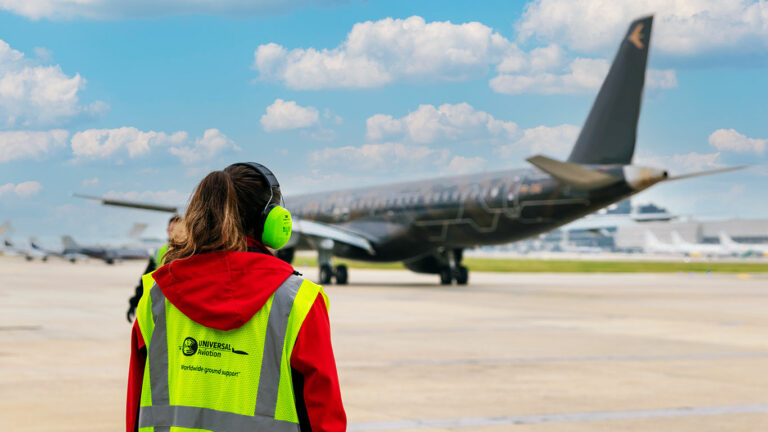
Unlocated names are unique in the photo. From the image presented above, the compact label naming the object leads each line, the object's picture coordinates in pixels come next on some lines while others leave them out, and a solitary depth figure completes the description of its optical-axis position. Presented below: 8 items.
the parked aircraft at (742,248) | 117.44
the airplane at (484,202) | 26.64
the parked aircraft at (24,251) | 81.62
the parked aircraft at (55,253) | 76.99
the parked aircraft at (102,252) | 73.75
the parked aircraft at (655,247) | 124.53
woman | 2.83
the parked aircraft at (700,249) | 118.62
